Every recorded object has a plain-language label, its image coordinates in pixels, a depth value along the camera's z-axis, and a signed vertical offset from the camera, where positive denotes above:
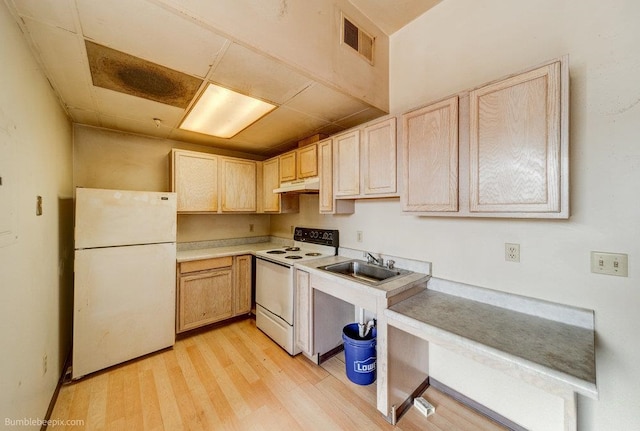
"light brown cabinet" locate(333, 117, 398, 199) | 1.93 +0.47
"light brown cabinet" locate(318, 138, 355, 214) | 2.46 +0.32
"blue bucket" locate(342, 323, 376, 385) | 1.97 -1.21
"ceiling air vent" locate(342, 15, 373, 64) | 1.91 +1.48
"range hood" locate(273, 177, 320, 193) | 2.58 +0.32
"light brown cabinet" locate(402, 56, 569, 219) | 1.17 +0.38
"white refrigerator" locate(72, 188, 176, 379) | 2.04 -0.58
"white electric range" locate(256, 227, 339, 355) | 2.41 -0.74
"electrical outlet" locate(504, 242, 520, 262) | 1.51 -0.24
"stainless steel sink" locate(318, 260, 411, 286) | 2.13 -0.54
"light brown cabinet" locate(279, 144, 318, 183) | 2.72 +0.62
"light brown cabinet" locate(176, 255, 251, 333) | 2.71 -0.94
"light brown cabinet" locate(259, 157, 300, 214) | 3.31 +0.26
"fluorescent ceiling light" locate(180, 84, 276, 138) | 2.09 +1.02
